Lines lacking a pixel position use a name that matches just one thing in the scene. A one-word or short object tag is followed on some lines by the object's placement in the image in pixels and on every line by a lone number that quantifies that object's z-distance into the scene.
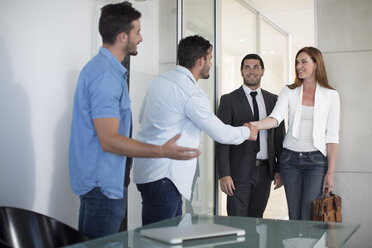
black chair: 2.38
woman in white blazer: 3.56
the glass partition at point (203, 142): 4.47
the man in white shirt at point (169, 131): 2.83
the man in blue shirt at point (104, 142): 2.19
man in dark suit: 3.93
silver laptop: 1.65
